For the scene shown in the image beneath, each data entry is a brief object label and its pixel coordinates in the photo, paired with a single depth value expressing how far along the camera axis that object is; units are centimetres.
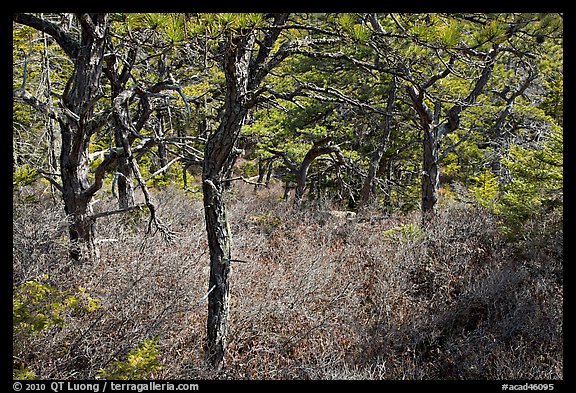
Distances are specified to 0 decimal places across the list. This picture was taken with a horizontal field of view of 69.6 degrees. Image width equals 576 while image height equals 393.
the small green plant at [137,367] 341
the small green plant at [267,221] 981
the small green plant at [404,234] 755
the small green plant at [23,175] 524
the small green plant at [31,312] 351
